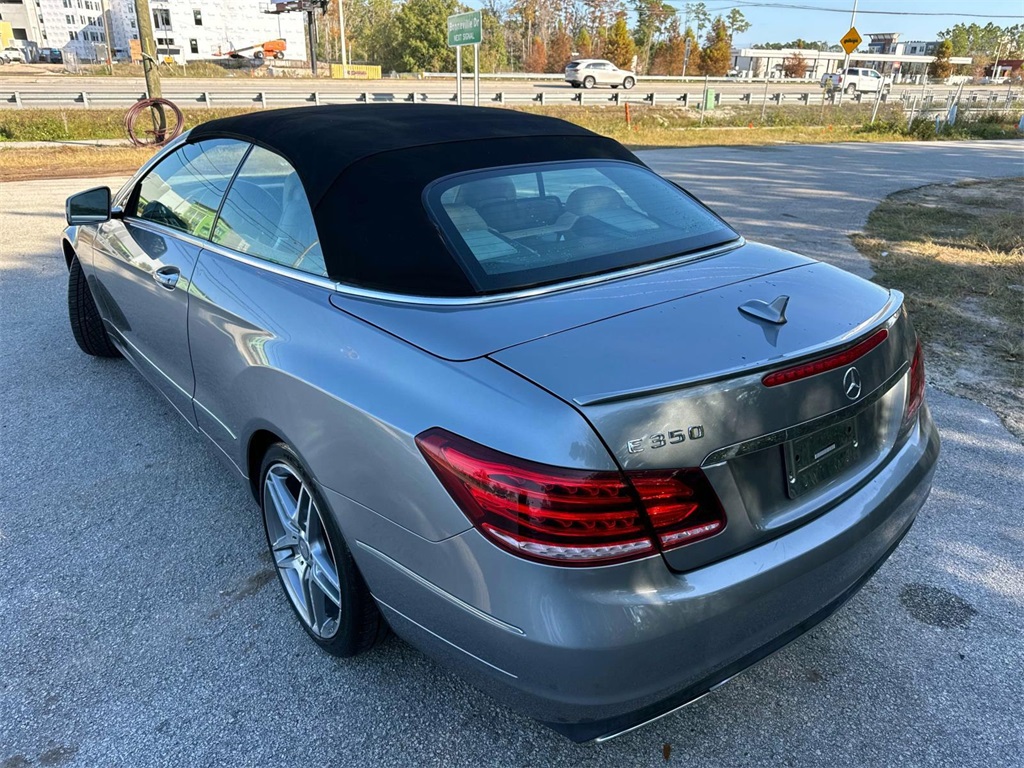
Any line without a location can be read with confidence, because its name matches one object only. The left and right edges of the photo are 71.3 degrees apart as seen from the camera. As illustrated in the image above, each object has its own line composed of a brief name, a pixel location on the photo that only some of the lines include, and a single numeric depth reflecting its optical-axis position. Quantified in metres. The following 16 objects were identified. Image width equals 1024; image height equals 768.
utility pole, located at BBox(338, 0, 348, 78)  53.86
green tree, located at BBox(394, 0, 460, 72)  65.12
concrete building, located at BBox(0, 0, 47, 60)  86.31
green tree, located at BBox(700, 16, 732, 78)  71.25
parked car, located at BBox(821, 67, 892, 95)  43.95
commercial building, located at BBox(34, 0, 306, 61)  69.88
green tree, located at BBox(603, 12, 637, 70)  66.81
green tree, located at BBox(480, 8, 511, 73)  70.44
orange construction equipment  67.81
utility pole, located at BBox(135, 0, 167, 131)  14.93
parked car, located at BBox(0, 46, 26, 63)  73.12
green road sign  16.09
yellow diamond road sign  23.59
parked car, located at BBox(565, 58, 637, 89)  42.94
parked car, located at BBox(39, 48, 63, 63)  77.26
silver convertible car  1.58
